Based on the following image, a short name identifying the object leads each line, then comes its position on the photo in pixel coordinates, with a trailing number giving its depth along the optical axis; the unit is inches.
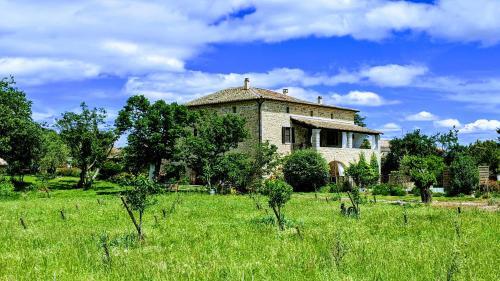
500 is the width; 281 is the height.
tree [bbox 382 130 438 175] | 2424.7
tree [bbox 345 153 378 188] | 1812.3
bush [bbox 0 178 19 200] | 1376.7
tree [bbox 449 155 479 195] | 1549.0
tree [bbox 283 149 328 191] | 1747.0
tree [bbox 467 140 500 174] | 2244.2
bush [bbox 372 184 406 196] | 1619.1
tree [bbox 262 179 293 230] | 705.6
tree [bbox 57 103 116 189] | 1903.3
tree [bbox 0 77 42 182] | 1782.7
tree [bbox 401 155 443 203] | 1190.3
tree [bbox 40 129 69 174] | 1985.7
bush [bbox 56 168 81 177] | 2933.1
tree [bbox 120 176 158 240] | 579.5
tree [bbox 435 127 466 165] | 2423.7
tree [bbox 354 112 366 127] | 2951.8
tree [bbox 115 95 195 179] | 1632.6
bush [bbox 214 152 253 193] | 1587.1
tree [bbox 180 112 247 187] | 1608.9
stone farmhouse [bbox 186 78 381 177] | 1857.8
